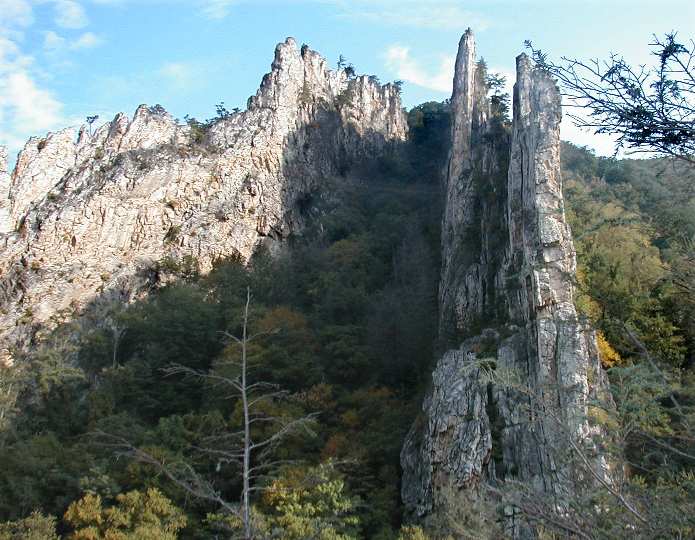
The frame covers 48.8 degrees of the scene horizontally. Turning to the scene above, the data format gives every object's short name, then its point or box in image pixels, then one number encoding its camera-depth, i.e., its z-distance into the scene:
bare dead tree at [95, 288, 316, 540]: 6.80
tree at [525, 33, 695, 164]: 5.50
